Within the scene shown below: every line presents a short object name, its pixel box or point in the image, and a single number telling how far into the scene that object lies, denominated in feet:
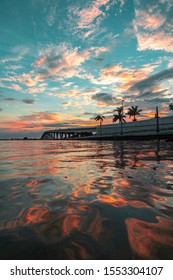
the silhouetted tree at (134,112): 251.60
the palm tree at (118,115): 253.44
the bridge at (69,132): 356.59
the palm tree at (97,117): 328.49
